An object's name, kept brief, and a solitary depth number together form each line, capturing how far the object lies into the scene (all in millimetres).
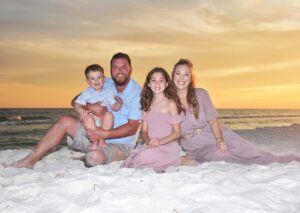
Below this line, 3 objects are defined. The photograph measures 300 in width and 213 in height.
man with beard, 4926
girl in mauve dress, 4656
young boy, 4996
